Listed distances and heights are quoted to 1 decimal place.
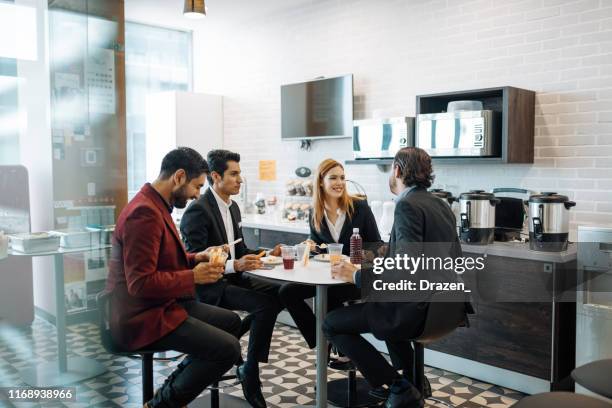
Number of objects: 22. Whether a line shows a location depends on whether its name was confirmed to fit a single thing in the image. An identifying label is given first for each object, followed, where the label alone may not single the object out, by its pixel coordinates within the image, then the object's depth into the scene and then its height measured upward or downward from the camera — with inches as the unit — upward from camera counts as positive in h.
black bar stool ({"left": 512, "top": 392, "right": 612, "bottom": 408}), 65.5 -27.5
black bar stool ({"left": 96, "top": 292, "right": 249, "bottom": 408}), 72.1 -34.4
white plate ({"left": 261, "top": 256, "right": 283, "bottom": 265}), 122.8 -19.3
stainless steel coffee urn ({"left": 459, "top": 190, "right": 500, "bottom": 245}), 139.4 -11.3
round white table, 112.6 -29.0
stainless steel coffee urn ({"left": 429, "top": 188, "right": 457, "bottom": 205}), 150.6 -6.2
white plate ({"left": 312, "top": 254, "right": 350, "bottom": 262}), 125.8 -19.1
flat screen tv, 197.9 +24.1
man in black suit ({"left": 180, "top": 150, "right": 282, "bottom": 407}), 120.0 -19.5
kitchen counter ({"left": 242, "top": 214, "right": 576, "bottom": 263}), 125.0 -18.6
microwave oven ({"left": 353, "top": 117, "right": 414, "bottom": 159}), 169.9 +11.7
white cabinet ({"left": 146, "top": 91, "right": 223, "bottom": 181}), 234.7 +22.4
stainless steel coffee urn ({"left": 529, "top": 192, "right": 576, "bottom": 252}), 131.0 -11.7
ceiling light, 135.5 +41.1
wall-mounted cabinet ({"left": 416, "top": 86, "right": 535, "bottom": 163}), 144.8 +13.5
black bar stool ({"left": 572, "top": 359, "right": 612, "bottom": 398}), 78.3 -29.9
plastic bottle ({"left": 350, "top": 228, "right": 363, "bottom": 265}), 119.2 -16.5
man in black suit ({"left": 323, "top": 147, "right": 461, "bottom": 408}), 98.1 -23.6
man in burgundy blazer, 89.1 -18.5
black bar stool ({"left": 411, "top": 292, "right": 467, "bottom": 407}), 98.0 -26.2
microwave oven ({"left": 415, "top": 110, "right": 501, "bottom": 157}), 147.5 +11.0
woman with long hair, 133.4 -11.3
